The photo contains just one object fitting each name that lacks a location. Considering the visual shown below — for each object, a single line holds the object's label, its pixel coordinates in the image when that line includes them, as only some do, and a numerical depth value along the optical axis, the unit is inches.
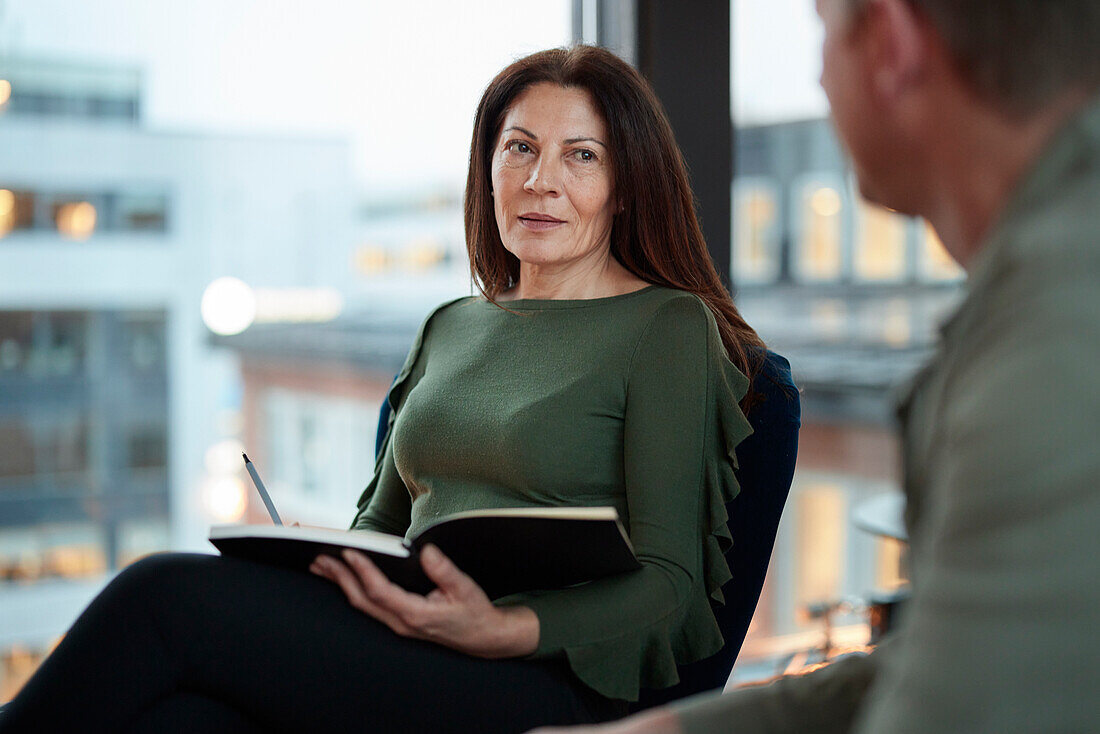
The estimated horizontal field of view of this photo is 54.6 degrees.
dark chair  57.3
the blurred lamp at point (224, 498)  104.6
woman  43.6
